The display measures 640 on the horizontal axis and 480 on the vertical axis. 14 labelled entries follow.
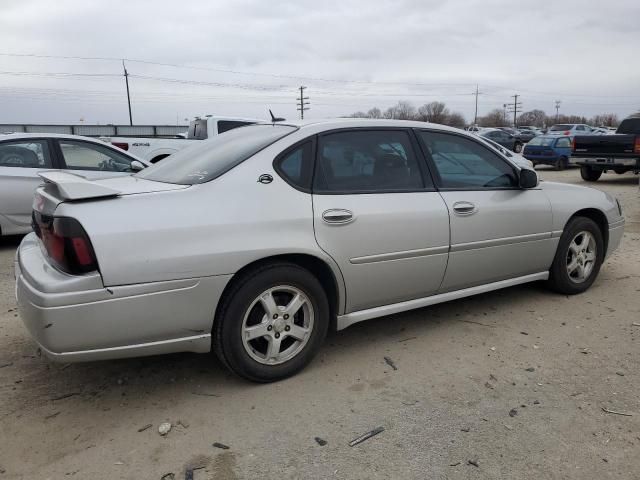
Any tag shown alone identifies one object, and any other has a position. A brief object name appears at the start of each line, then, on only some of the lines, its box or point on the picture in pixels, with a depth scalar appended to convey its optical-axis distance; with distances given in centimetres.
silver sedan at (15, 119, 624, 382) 262
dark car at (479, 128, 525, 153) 2875
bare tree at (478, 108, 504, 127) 9323
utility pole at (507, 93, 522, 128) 9506
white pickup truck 1068
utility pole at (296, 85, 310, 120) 5970
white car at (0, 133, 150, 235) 655
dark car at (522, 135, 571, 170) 2016
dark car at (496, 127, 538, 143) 4000
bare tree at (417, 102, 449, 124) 8300
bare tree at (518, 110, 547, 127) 10269
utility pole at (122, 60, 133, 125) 4450
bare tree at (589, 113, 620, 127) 9404
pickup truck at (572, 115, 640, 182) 1359
